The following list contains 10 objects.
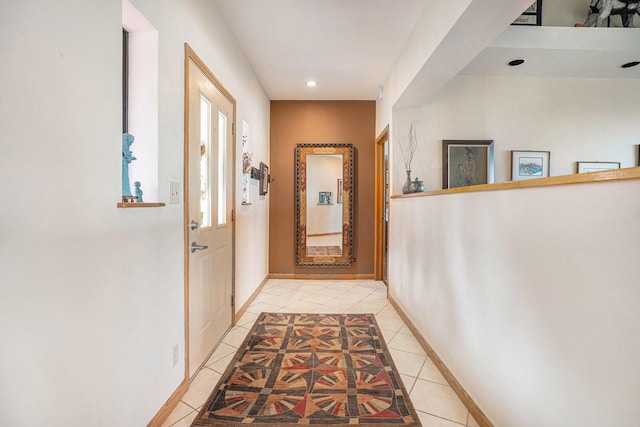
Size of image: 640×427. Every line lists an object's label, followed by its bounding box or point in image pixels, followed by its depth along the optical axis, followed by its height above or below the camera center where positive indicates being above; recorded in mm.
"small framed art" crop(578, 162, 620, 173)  3133 +462
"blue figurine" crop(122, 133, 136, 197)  1224 +195
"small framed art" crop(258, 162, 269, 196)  3803 +364
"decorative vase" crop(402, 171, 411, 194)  3054 +223
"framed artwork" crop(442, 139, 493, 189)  3197 +510
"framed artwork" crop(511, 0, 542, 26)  2441 +1606
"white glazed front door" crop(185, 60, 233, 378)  1844 -67
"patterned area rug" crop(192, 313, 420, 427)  1537 -1111
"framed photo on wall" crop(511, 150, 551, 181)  3188 +479
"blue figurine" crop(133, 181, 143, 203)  1317 +60
